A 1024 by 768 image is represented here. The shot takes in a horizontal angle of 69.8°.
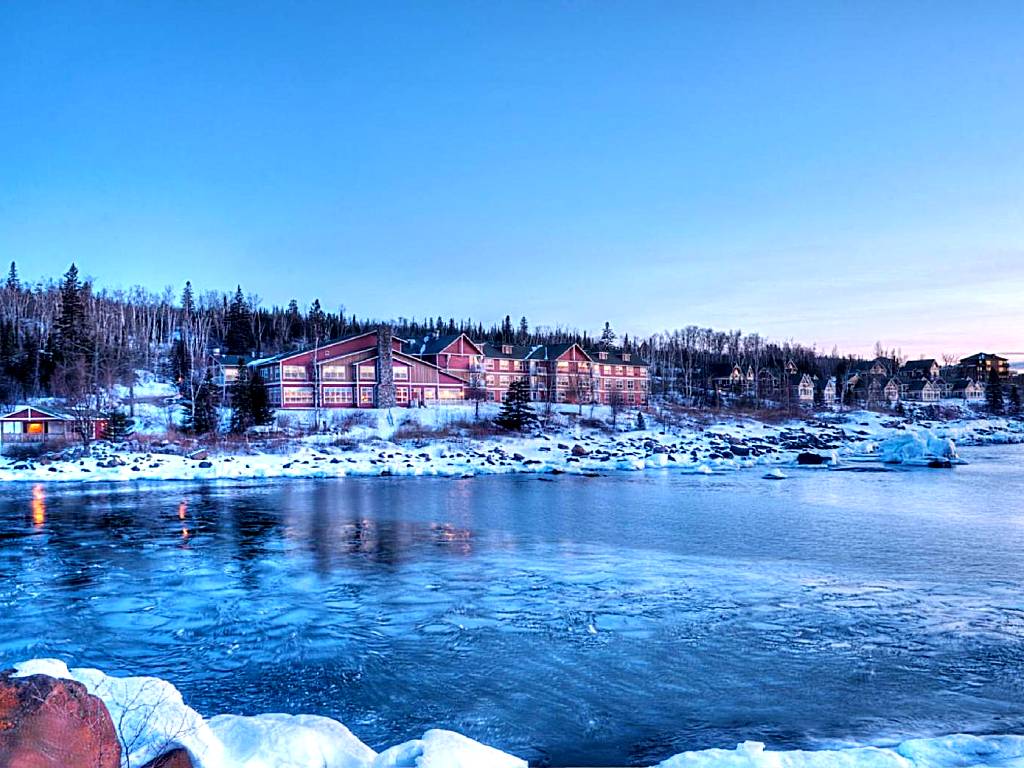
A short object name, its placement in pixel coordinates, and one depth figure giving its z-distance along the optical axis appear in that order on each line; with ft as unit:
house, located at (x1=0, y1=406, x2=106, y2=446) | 142.92
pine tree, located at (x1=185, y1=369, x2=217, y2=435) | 160.15
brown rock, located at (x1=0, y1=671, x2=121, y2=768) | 12.42
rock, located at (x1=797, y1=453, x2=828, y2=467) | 141.90
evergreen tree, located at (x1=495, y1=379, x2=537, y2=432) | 180.75
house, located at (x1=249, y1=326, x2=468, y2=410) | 189.57
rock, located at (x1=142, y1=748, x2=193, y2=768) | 15.12
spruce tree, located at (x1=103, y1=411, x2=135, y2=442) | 146.51
